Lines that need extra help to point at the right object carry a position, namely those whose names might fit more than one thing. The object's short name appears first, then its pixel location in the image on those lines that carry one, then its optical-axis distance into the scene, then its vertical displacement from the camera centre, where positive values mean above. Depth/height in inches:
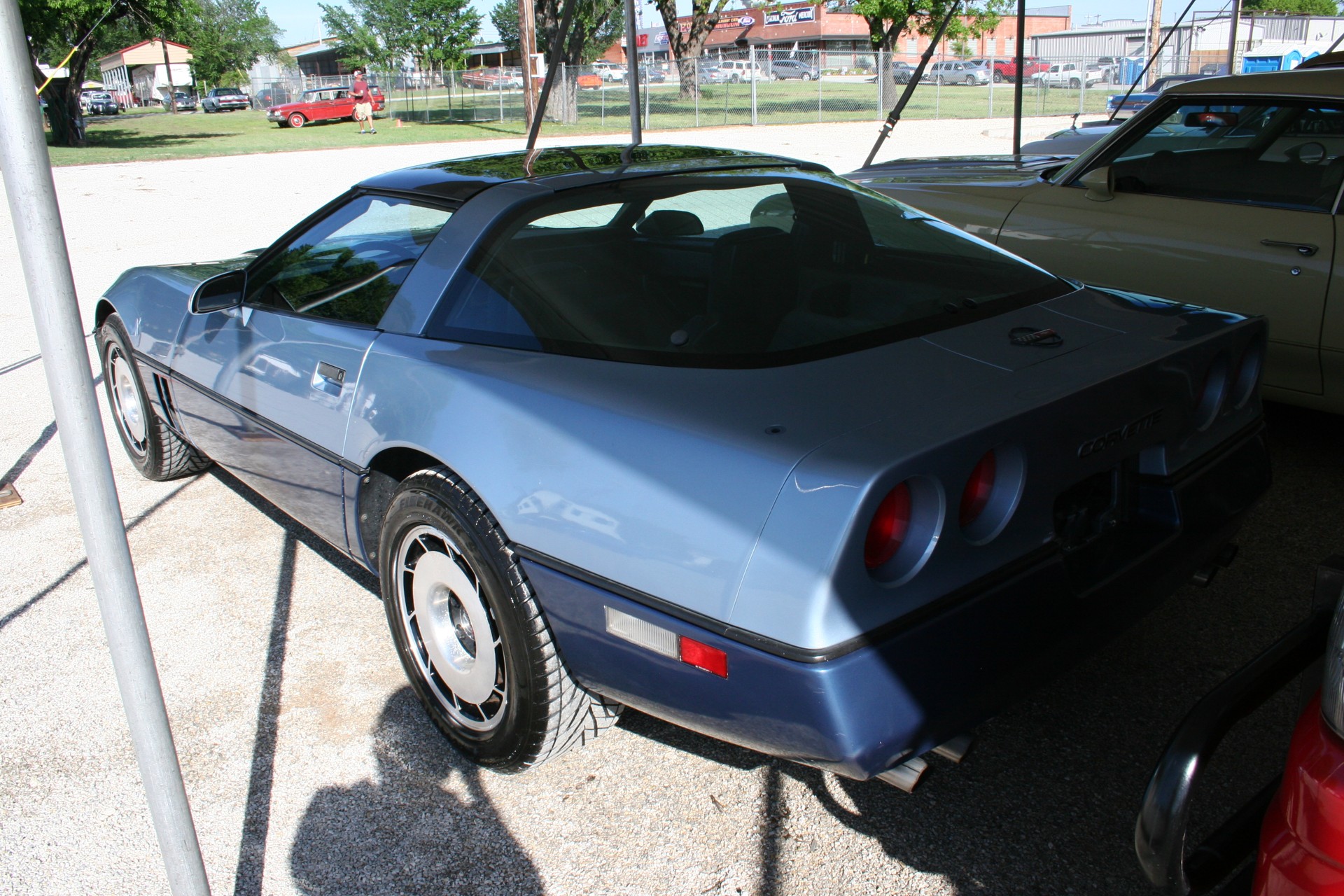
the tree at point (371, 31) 2292.1 +232.3
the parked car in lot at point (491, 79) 2161.7 +109.9
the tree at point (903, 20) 1167.0 +101.7
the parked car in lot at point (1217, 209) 148.4 -17.5
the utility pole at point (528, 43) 724.7 +57.1
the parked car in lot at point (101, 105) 2226.9 +93.2
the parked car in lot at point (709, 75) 1359.9 +53.6
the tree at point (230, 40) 2581.2 +276.7
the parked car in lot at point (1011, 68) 1754.4 +57.9
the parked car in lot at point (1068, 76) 1558.8 +33.6
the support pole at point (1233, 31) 439.2 +24.8
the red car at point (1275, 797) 46.6 -33.0
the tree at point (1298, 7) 2294.5 +175.2
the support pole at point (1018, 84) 244.8 +4.5
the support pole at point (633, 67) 217.2 +11.8
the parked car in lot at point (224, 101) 2128.4 +81.9
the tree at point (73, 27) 851.4 +105.2
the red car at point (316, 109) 1444.4 +38.4
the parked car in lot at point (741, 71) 1103.2 +59.2
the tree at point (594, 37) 2640.3 +246.5
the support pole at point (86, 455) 53.8 -16.4
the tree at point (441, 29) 2177.7 +207.4
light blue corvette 68.8 -24.2
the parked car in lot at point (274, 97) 1702.8 +68.7
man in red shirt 1269.7 +39.7
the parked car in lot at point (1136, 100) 459.0 -2.3
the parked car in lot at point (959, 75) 2006.6 +55.1
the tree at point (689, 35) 1269.7 +99.3
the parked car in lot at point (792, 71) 1260.3 +54.7
